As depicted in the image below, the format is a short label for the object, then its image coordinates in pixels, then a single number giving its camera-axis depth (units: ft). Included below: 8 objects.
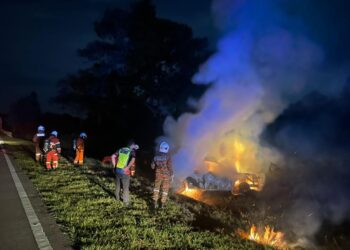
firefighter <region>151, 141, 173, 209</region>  31.55
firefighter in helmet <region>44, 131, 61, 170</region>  44.88
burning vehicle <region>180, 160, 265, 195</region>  51.55
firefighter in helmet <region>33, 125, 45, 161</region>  52.01
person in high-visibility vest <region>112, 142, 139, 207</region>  31.10
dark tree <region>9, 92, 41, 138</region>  176.16
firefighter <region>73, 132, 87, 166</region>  53.11
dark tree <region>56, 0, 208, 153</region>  106.83
